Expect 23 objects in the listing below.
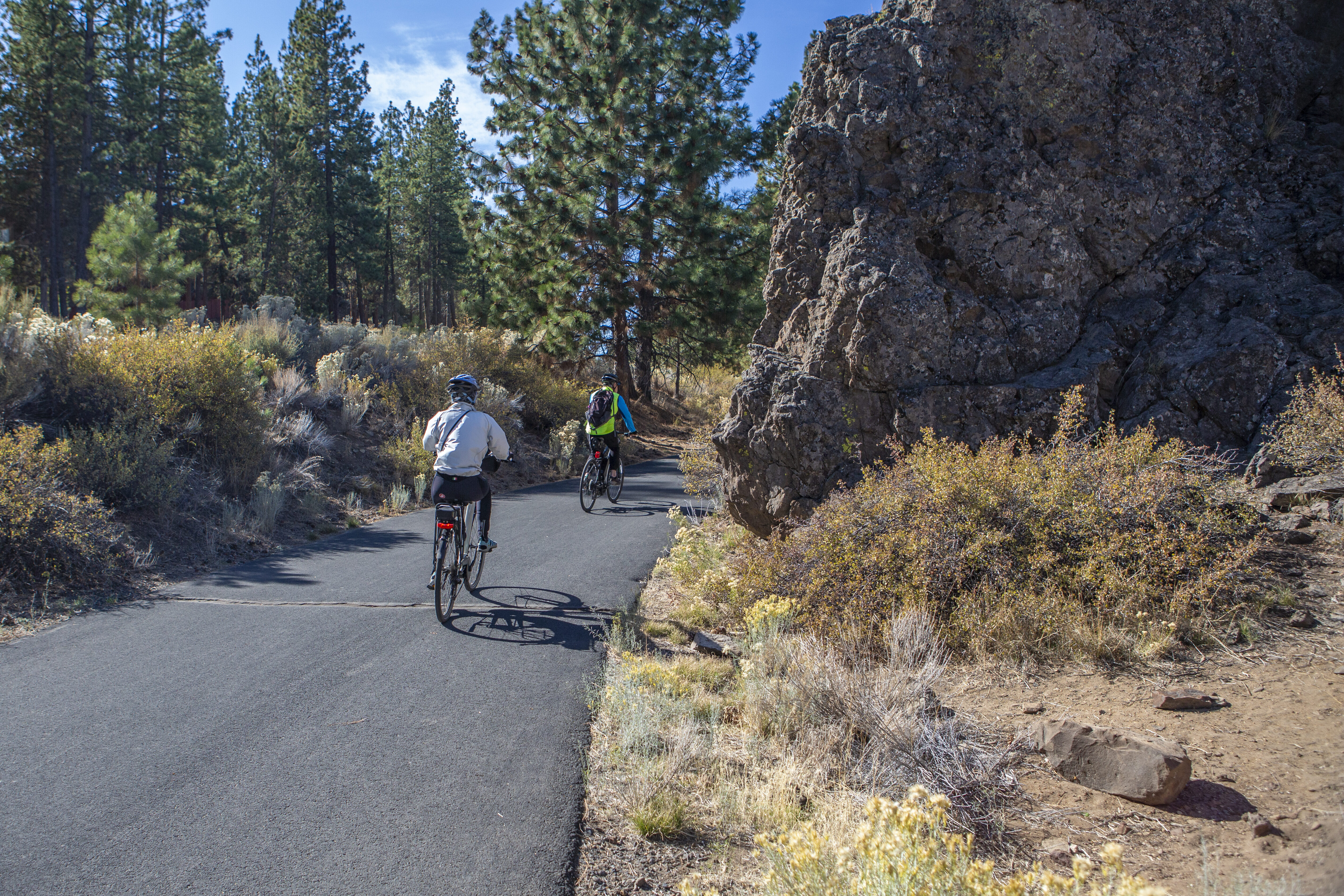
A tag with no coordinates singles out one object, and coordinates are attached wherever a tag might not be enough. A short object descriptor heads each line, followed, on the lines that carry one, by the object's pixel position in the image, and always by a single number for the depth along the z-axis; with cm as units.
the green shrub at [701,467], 1051
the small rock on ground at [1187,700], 395
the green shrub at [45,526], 710
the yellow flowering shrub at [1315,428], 511
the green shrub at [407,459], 1417
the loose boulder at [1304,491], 519
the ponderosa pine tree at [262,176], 3756
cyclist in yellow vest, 1262
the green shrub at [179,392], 1031
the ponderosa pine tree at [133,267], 2477
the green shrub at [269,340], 1616
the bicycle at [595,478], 1262
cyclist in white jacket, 705
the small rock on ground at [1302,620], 441
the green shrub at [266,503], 1005
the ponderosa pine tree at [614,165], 2050
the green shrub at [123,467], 880
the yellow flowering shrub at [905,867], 229
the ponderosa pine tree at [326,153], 3734
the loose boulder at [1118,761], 332
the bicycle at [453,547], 675
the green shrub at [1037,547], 476
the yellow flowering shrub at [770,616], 538
